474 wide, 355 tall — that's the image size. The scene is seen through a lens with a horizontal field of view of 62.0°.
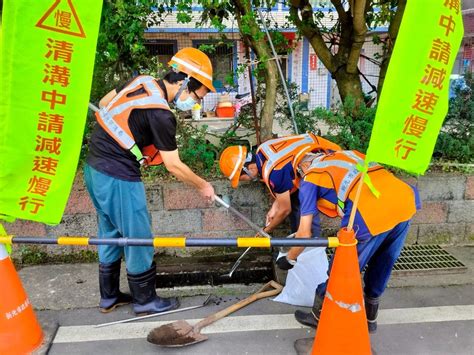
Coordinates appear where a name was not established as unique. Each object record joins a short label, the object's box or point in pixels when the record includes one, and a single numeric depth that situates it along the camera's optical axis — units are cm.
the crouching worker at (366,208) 233
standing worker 263
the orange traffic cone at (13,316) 244
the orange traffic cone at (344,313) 228
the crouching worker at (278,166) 305
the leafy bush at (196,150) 402
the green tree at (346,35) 442
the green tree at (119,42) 346
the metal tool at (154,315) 285
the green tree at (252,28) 378
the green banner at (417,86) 196
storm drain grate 346
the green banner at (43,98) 209
